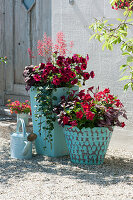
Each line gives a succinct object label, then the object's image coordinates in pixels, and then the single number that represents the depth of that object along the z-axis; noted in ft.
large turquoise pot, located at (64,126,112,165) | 12.69
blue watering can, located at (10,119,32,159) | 13.56
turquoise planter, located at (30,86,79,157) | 13.80
